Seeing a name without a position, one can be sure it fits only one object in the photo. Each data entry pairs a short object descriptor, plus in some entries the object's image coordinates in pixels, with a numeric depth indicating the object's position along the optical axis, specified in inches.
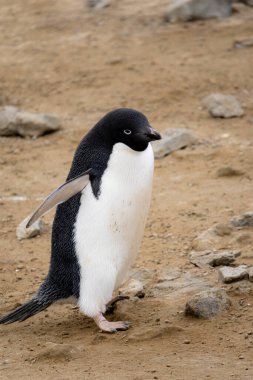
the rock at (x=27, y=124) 655.8
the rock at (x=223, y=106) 655.1
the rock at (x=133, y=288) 397.6
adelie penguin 361.4
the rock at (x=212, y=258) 416.2
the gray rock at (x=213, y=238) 446.3
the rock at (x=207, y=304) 358.3
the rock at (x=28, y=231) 484.1
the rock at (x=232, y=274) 389.1
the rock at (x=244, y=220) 463.5
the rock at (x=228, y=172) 552.4
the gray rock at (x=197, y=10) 804.6
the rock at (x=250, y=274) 387.9
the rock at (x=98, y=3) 862.0
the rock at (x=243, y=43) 759.1
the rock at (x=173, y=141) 598.9
